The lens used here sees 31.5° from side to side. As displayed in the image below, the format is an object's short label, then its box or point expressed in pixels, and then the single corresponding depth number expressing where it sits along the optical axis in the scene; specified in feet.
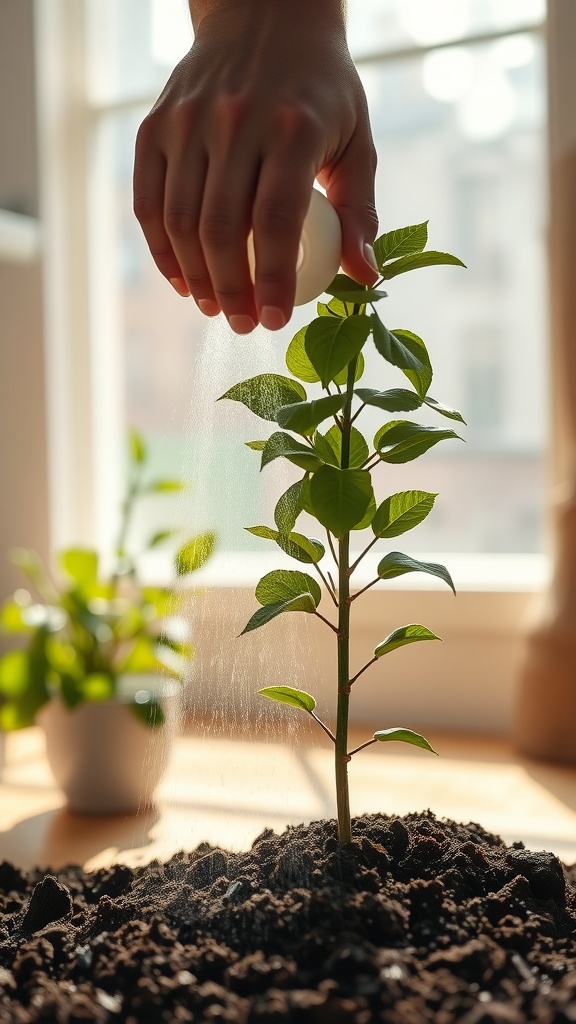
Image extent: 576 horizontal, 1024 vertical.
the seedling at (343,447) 1.89
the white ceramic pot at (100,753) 3.97
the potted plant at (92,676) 4.00
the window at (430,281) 5.79
